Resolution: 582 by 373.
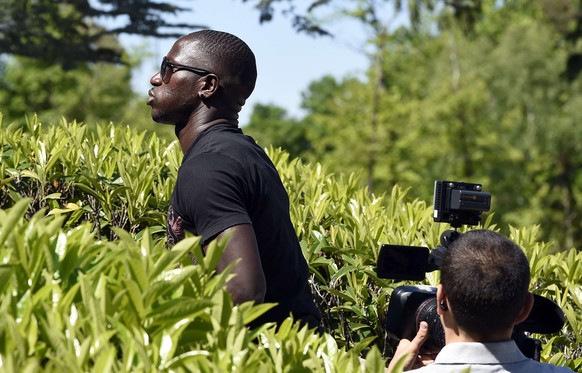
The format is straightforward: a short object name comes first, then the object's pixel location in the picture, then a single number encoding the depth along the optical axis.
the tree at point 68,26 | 13.13
